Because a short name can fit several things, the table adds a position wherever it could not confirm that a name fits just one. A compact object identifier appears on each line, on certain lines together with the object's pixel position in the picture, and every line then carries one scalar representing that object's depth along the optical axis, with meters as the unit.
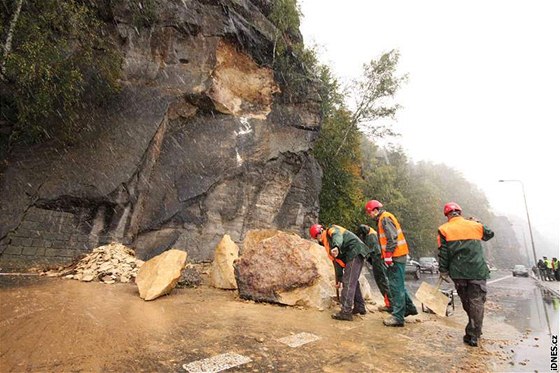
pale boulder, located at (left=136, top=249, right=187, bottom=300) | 6.41
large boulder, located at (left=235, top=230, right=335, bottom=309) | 6.59
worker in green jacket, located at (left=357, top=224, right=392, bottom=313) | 6.88
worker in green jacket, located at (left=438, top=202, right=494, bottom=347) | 4.56
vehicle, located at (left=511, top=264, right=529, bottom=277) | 31.95
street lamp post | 25.72
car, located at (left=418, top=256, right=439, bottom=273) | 25.69
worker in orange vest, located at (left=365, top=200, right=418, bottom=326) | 5.41
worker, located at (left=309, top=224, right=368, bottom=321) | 5.67
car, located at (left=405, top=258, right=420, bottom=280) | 19.29
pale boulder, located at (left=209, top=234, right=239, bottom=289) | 8.26
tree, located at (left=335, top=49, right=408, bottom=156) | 22.67
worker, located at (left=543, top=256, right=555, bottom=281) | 22.59
